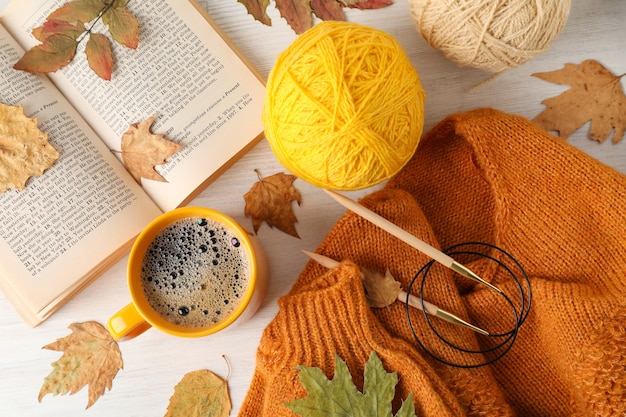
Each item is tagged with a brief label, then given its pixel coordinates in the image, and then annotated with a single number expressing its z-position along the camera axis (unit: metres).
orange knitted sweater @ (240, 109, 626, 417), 0.66
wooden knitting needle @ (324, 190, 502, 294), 0.67
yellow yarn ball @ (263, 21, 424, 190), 0.58
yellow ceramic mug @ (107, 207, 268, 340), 0.66
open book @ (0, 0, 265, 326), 0.70
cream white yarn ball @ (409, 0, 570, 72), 0.61
